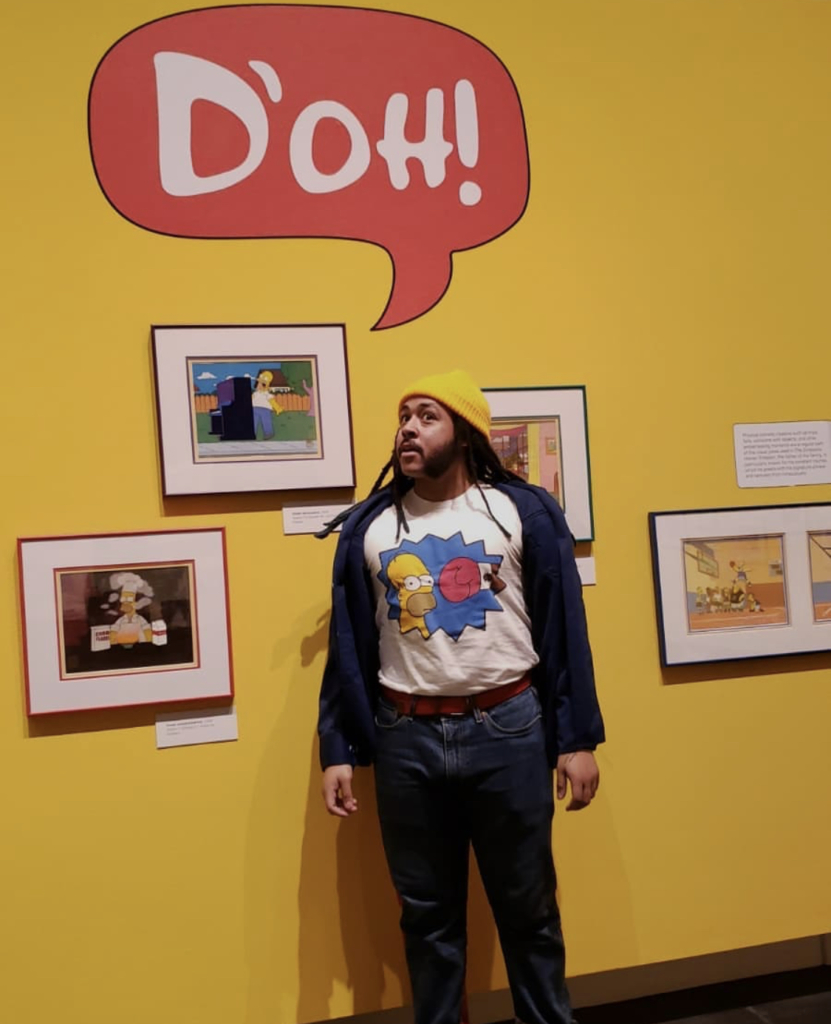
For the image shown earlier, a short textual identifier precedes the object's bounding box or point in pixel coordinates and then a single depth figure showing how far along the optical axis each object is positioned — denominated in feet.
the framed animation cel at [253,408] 7.00
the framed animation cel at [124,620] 6.77
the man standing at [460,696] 6.17
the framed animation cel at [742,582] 7.77
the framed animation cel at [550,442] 7.49
